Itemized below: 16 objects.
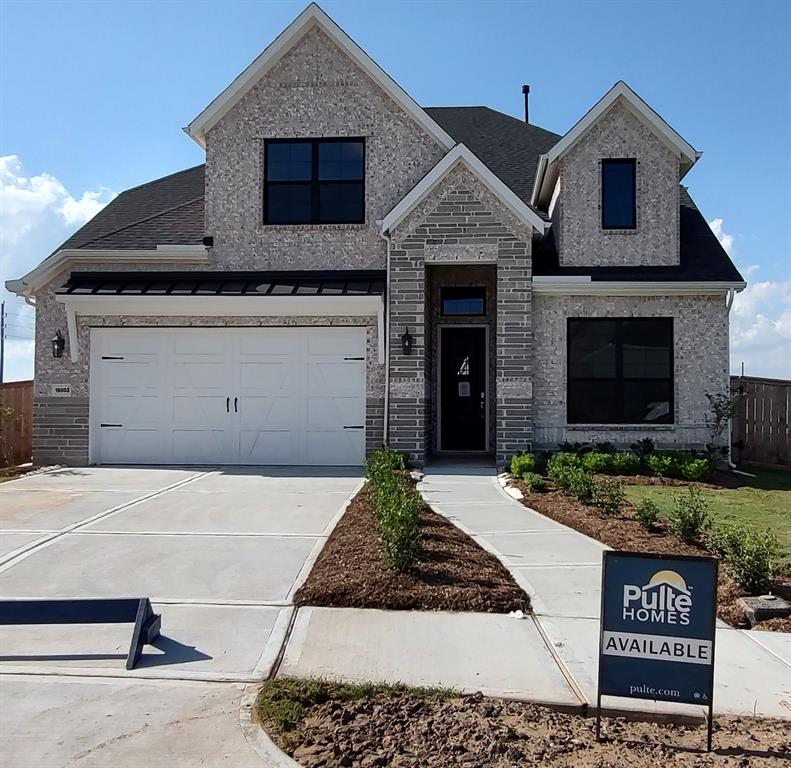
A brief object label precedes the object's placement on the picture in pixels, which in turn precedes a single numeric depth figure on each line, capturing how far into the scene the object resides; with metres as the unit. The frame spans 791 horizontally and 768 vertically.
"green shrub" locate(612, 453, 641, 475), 12.44
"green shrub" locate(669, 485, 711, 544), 7.34
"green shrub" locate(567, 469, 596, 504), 9.65
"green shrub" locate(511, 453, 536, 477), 12.02
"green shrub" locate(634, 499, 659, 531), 7.90
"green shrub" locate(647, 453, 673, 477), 12.28
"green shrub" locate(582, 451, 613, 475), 12.31
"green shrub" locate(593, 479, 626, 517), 8.92
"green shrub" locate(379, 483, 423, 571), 5.94
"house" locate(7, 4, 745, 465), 13.38
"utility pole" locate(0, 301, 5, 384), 48.06
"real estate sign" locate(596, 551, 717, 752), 3.64
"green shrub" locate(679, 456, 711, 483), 12.19
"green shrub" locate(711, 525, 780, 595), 5.75
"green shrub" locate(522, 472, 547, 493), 10.83
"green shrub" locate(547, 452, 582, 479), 11.65
